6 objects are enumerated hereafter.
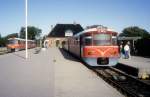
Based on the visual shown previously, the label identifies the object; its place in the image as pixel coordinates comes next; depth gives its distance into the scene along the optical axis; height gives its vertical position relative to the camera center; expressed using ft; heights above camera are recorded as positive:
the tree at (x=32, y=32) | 230.06 +24.43
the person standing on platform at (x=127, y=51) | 43.53 -1.94
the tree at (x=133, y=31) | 212.73 +22.94
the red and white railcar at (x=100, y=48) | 31.21 -0.62
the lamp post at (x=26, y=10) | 45.09 +11.91
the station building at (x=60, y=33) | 152.26 +14.33
